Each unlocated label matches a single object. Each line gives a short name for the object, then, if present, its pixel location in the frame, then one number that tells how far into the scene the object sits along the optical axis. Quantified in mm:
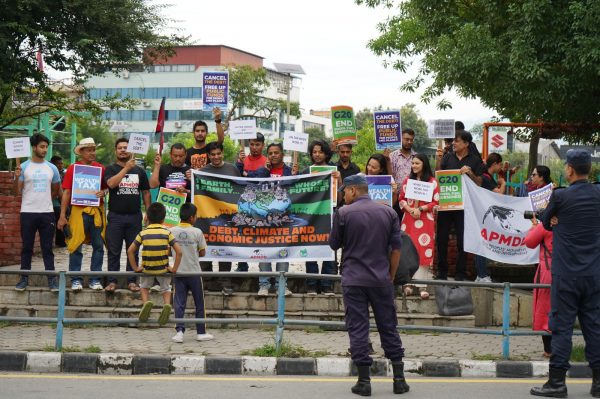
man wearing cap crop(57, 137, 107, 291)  11336
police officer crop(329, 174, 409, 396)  7824
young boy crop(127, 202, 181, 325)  9711
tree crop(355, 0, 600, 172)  13695
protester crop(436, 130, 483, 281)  11859
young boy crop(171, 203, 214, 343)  10008
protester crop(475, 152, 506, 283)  11992
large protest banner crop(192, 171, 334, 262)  11250
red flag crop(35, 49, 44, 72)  14641
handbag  10859
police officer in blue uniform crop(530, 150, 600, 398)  7895
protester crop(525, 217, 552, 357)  9297
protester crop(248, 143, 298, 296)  11492
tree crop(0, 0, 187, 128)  13469
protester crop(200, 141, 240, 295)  11383
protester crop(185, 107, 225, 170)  11867
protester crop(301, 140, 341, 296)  11406
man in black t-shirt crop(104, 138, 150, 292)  11320
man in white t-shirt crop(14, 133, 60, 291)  11383
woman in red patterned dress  11281
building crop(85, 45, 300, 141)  90562
